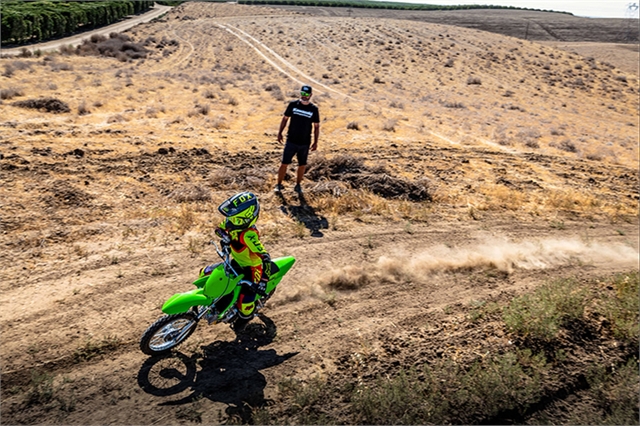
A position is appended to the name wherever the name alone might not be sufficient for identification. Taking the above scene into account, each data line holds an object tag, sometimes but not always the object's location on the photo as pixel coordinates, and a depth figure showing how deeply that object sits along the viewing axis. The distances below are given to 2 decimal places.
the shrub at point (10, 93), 16.23
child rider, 5.72
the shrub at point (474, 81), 41.67
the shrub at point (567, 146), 18.79
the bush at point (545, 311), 6.71
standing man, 10.35
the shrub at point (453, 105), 27.59
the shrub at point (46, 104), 15.77
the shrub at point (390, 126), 18.20
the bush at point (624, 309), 7.00
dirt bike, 5.50
